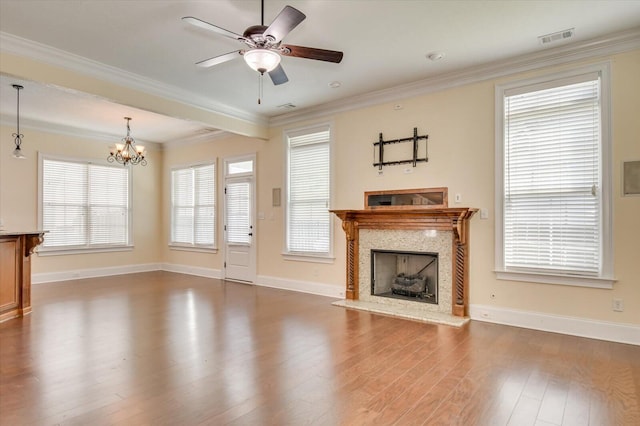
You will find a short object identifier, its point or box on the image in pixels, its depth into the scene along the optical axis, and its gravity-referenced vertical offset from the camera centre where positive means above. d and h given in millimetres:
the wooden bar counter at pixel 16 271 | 4475 -710
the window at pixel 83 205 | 7195 +205
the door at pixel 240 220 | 7191 -105
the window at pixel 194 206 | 8023 +194
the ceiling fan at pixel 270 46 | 2494 +1298
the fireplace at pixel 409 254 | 4613 -537
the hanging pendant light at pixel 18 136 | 5783 +1417
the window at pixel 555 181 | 3879 +379
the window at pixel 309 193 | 6082 +378
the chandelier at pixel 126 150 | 6762 +1200
